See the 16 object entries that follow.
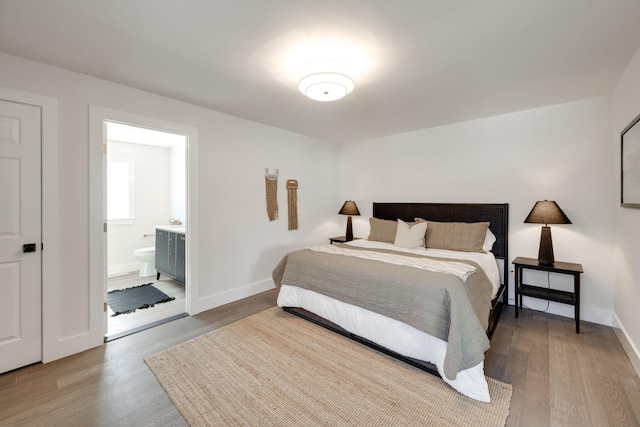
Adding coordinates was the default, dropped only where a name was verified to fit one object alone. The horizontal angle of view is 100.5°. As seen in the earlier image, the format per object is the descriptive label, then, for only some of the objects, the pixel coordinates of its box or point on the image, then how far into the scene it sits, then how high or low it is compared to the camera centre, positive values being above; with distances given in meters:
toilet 4.38 -0.81
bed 1.81 -0.70
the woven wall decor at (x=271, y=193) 3.88 +0.28
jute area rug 1.61 -1.23
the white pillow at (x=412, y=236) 3.42 -0.31
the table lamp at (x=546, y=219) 2.80 -0.08
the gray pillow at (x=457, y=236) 3.22 -0.30
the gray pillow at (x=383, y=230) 3.76 -0.27
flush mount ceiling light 2.02 +1.02
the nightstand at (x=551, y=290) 2.60 -0.83
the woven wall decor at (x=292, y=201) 4.23 +0.17
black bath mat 3.26 -1.16
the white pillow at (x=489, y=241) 3.31 -0.37
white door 2.02 -0.19
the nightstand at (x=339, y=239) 4.62 -0.48
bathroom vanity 3.69 -0.59
